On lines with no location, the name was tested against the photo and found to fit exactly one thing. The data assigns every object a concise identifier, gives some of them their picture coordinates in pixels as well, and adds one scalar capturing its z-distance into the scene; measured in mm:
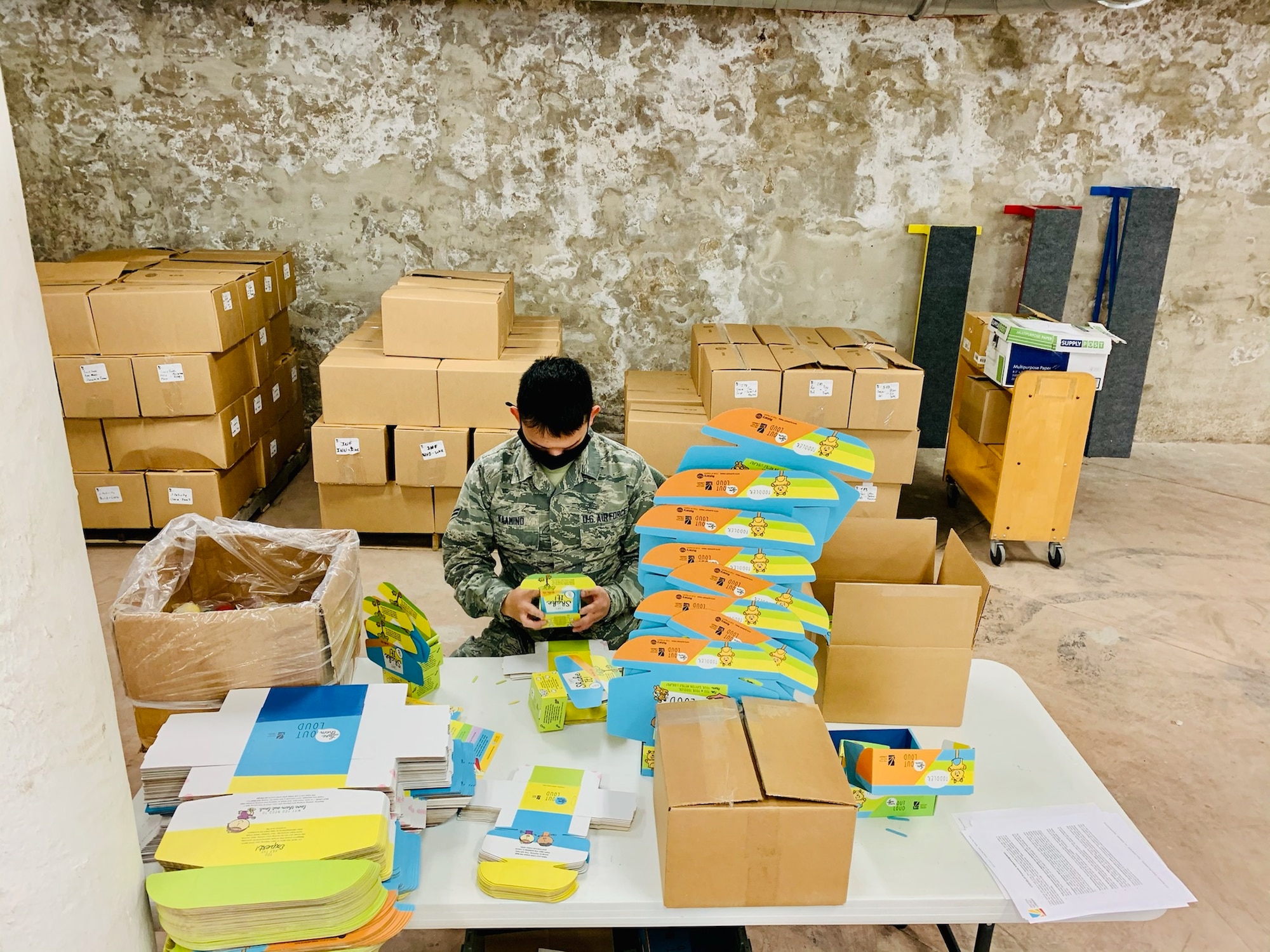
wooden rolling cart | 3926
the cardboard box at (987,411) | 4203
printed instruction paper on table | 1439
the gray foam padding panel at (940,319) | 5051
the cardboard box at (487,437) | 3990
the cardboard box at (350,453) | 3941
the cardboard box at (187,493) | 4008
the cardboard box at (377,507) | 4109
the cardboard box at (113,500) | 4000
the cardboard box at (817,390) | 3902
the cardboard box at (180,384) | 3787
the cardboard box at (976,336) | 4340
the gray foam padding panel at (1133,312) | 4961
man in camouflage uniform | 2320
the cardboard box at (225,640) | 1559
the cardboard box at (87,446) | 3916
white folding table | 1400
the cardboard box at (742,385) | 3879
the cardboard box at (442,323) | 3910
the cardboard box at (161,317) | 3713
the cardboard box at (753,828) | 1343
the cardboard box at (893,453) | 4059
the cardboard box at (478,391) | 3900
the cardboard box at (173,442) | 3930
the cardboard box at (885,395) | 3908
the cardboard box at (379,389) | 3896
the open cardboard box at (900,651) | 1772
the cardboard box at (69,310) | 3688
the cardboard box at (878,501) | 4176
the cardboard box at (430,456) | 3955
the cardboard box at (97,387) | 3756
